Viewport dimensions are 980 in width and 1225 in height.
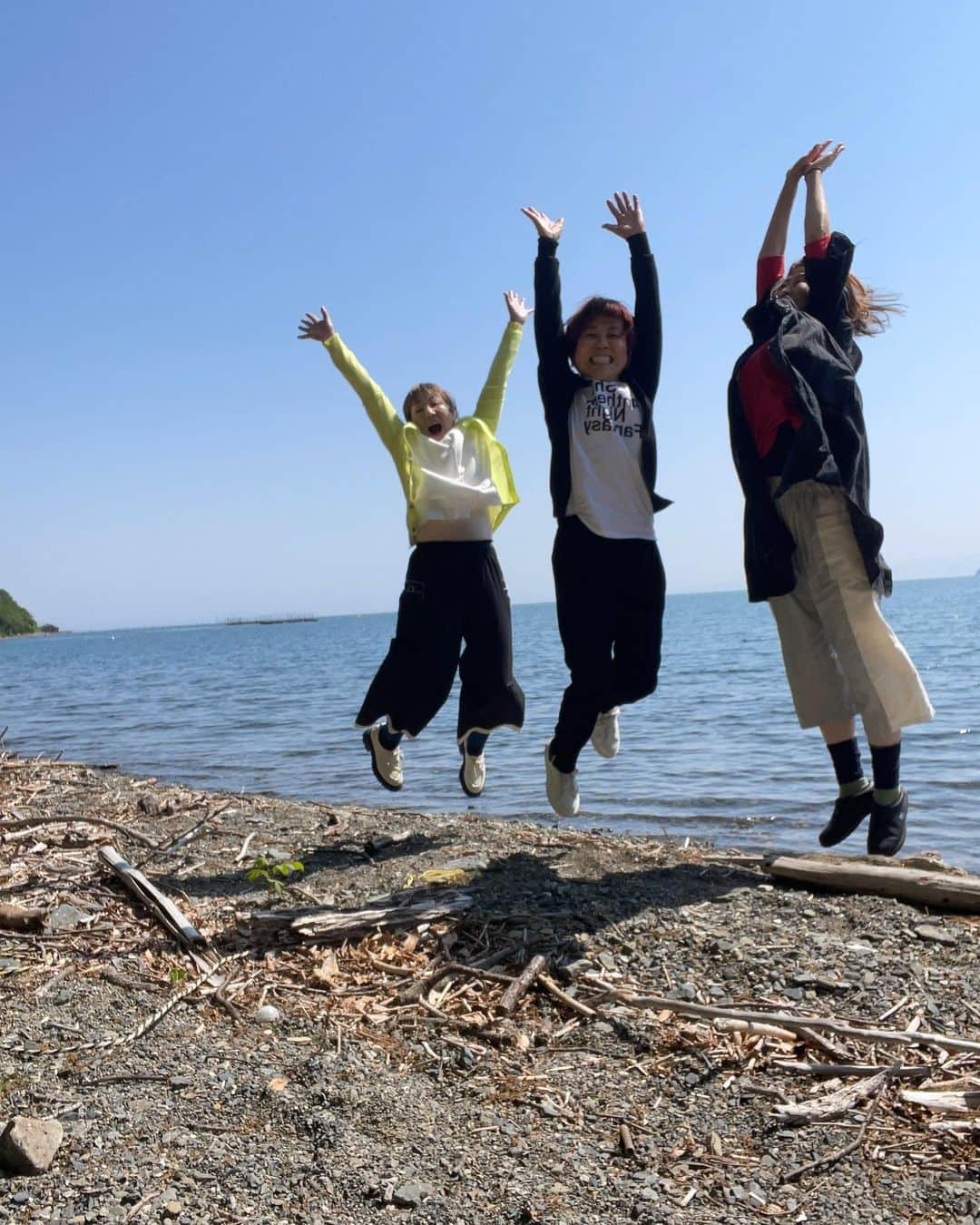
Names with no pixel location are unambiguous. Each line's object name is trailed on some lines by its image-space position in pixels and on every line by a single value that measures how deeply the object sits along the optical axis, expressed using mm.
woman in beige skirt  4414
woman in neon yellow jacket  5359
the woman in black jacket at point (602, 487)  4805
